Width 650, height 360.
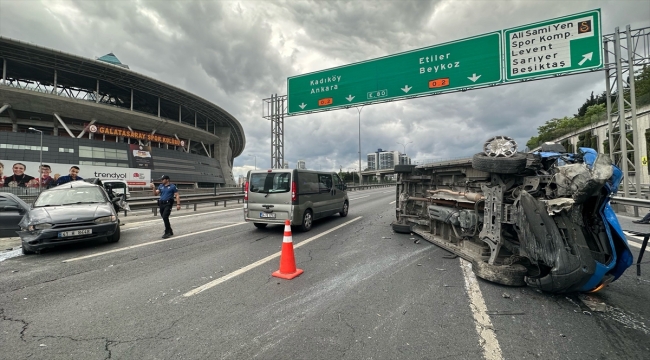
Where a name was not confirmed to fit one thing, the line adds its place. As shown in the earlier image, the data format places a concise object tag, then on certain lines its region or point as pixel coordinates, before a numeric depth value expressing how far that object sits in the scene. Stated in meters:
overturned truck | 3.23
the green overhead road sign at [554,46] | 10.86
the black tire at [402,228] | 7.54
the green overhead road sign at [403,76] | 12.62
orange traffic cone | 4.39
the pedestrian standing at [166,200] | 7.62
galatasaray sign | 42.19
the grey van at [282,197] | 7.80
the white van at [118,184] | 14.45
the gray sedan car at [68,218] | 5.62
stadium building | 35.06
